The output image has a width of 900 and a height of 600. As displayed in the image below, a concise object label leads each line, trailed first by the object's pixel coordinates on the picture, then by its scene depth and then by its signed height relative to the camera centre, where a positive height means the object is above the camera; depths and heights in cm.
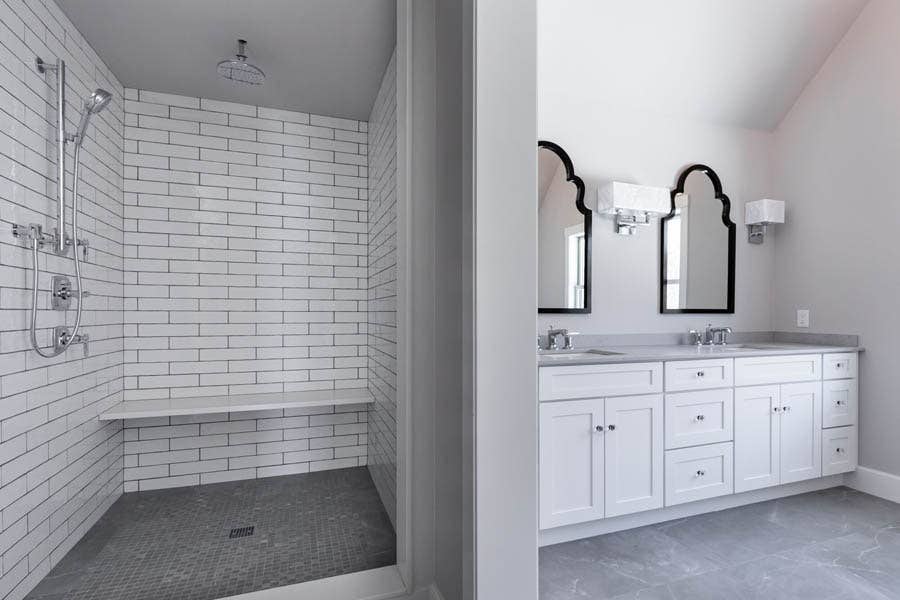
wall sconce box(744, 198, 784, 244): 332 +62
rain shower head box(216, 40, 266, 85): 223 +110
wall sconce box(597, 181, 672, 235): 293 +63
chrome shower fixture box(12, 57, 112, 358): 189 +26
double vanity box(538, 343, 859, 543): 228 -68
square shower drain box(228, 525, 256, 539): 225 -114
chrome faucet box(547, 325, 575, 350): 284 -23
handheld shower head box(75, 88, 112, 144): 198 +83
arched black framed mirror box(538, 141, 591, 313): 294 +41
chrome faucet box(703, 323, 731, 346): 321 -23
